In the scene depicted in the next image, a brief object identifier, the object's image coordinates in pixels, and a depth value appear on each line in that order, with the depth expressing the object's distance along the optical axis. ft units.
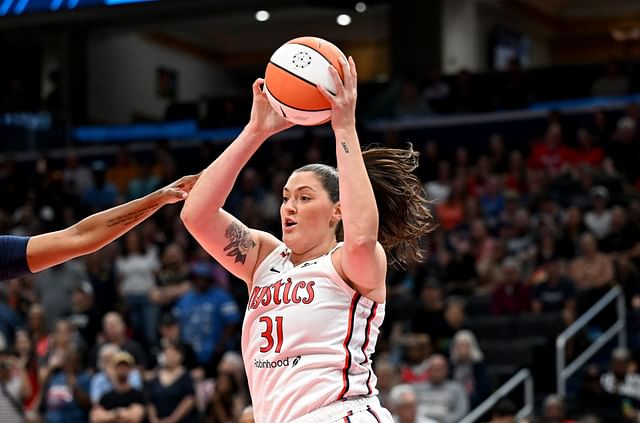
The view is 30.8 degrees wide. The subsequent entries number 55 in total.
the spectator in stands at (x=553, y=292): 43.34
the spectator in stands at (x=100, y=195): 61.21
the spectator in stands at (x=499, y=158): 54.70
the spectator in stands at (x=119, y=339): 41.98
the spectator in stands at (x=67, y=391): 41.27
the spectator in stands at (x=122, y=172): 63.82
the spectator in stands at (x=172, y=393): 39.01
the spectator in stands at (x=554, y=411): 35.24
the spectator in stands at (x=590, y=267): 43.01
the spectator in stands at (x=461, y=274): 46.19
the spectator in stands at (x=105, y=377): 39.34
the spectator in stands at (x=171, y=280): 47.32
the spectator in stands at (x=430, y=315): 42.34
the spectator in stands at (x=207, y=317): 44.57
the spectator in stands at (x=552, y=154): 53.93
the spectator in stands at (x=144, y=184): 60.34
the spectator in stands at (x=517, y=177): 52.85
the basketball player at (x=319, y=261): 13.94
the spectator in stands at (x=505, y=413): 33.68
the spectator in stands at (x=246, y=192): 56.59
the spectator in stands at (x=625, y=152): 51.98
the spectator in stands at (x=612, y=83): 59.62
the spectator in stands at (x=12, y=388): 41.42
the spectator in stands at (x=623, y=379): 37.63
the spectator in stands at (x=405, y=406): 33.24
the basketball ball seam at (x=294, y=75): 14.21
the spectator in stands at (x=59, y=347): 43.11
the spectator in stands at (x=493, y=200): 51.62
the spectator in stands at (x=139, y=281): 47.98
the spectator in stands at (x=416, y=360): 39.29
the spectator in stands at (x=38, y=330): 45.93
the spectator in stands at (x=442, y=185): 53.67
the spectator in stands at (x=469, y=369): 39.50
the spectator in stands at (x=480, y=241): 46.98
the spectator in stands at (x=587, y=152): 53.06
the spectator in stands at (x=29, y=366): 42.80
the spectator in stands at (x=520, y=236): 47.85
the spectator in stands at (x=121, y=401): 37.27
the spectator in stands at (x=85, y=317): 47.03
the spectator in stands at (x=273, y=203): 53.88
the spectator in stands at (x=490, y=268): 45.70
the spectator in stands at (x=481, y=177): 52.75
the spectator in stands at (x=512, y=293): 43.45
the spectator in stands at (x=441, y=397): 37.73
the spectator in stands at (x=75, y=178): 63.21
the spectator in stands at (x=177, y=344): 41.47
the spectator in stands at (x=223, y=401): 38.09
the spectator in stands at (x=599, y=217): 46.98
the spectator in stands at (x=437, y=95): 63.26
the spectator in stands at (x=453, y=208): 51.34
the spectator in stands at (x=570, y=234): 45.53
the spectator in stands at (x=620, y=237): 44.55
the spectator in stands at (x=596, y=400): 37.70
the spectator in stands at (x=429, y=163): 57.93
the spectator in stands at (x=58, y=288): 49.24
